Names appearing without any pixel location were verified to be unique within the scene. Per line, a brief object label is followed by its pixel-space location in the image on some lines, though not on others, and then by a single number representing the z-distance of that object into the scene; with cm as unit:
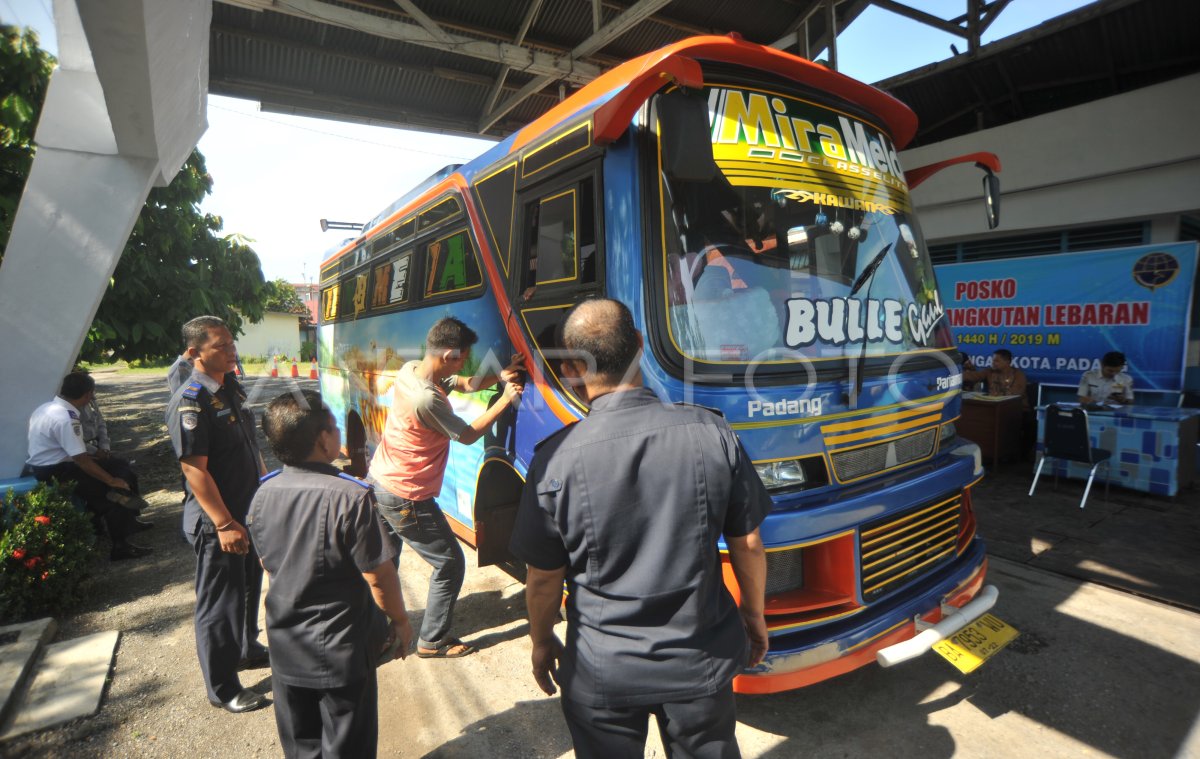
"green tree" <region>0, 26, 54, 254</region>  591
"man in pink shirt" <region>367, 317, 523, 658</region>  349
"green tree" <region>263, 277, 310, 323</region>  4347
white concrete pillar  550
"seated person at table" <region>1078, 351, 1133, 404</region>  702
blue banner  716
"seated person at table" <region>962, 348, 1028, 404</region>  817
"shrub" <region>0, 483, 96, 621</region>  420
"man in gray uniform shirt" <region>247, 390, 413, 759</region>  218
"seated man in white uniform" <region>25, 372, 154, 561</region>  542
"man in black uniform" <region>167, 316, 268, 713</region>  306
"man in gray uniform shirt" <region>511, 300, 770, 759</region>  166
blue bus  268
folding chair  634
